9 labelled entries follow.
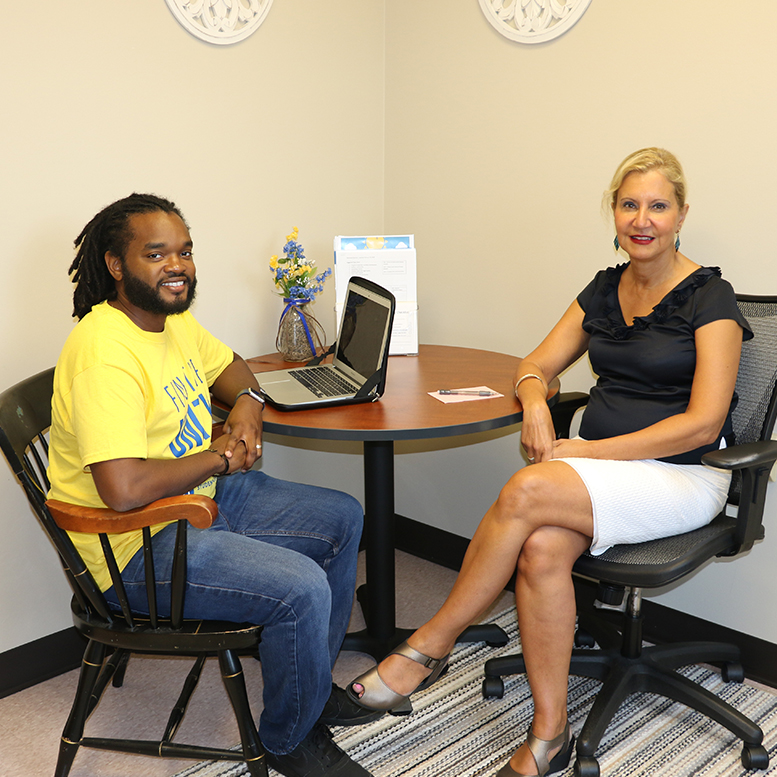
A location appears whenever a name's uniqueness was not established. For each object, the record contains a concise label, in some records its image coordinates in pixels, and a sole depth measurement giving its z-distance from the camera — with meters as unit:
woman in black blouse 1.78
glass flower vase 2.52
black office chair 1.77
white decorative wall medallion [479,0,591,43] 2.40
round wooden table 1.86
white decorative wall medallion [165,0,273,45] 2.33
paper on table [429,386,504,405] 2.08
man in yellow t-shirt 1.56
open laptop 2.06
